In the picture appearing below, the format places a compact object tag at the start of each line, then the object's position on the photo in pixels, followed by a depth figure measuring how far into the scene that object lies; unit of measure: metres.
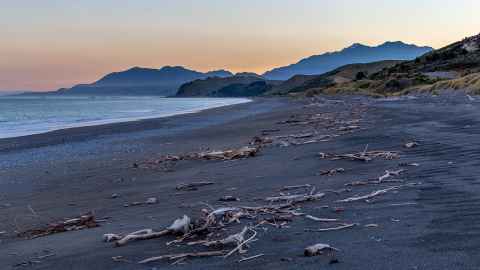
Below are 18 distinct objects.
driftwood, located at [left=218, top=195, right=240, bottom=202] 7.34
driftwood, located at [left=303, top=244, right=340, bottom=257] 4.38
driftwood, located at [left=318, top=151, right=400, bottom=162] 9.65
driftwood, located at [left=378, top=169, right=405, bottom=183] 7.46
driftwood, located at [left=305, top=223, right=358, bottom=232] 5.13
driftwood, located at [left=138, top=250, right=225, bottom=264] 4.61
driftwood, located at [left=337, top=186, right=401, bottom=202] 6.35
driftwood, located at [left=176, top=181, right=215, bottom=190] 8.89
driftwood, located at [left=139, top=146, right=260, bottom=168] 12.34
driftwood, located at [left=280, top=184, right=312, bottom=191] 7.76
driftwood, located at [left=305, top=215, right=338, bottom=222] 5.48
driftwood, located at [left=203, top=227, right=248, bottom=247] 4.86
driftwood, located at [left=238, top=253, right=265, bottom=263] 4.42
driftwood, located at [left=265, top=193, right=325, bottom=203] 6.66
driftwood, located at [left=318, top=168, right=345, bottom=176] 8.70
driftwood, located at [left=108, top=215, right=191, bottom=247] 5.36
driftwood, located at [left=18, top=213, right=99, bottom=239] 6.52
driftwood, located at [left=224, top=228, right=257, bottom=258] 4.60
